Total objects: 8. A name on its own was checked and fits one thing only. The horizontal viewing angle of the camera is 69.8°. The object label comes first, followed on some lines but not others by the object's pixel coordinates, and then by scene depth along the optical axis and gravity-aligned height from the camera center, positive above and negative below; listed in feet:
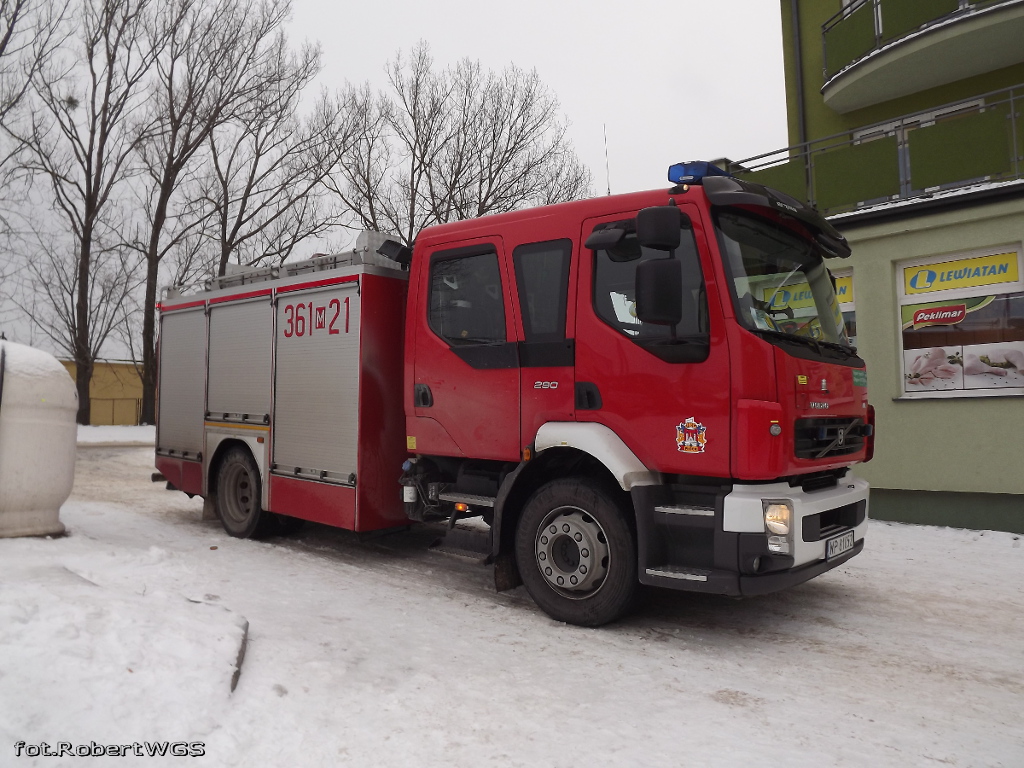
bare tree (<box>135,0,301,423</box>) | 86.84 +40.13
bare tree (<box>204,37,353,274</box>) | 87.92 +32.24
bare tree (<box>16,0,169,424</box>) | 86.22 +34.28
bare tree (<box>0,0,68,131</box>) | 75.66 +40.72
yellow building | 147.74 +7.46
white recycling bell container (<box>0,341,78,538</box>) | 20.42 -0.39
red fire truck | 14.33 +0.65
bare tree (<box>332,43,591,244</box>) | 83.30 +30.45
